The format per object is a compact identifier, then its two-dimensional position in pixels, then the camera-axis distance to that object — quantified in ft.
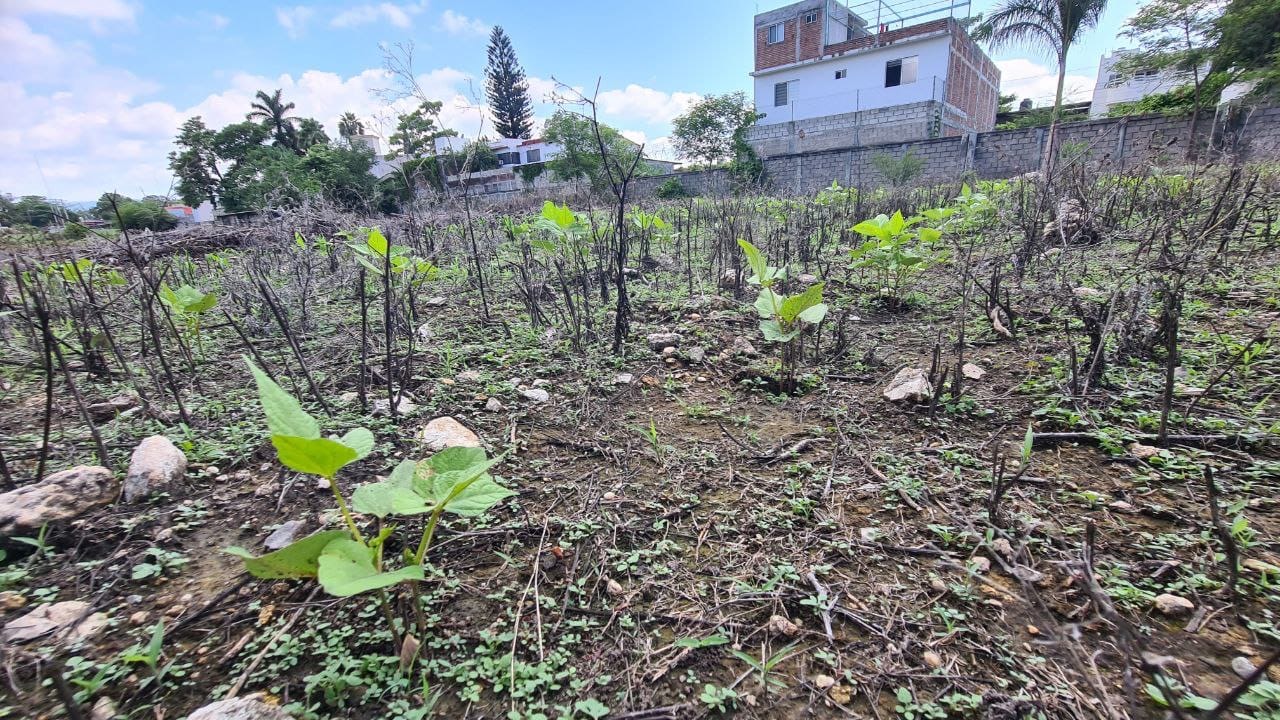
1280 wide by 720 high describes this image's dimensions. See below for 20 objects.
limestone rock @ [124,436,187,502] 4.97
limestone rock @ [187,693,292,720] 2.87
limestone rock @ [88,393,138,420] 6.88
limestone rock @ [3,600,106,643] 3.47
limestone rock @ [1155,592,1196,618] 3.45
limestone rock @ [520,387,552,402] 7.36
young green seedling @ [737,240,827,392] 6.95
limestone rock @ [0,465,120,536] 4.29
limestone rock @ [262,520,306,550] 4.43
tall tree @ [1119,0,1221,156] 51.03
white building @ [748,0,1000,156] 82.23
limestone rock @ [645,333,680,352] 8.95
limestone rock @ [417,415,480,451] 5.90
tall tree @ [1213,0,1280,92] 43.98
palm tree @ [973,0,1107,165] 57.31
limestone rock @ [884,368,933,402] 6.48
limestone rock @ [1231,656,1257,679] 2.98
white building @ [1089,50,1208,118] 64.44
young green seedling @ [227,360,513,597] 2.80
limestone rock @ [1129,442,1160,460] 4.94
